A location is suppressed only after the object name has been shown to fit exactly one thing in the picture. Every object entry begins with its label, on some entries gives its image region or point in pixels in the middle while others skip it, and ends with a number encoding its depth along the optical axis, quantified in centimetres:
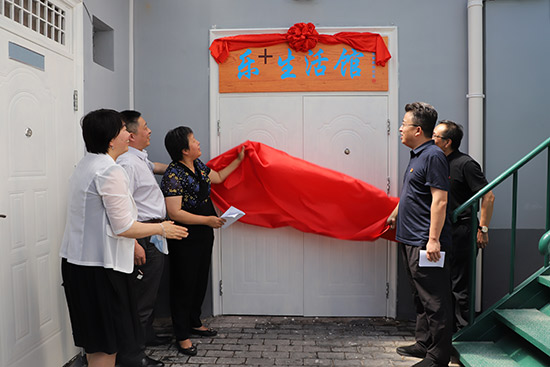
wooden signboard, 431
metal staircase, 309
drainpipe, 415
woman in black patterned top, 358
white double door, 436
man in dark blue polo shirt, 305
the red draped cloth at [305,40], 425
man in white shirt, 335
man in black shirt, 358
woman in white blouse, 242
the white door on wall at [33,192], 270
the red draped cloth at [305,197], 410
